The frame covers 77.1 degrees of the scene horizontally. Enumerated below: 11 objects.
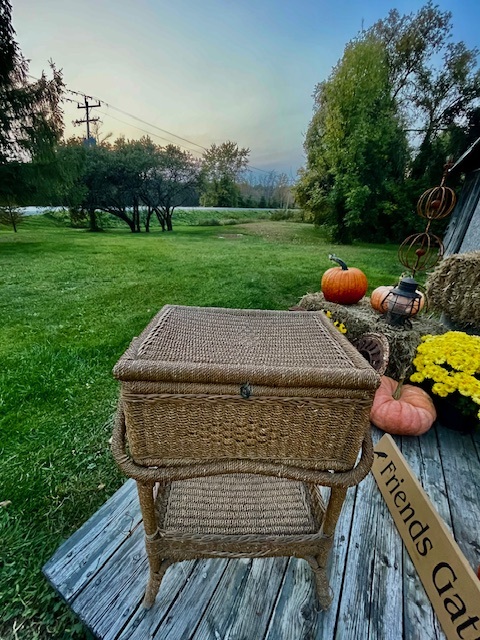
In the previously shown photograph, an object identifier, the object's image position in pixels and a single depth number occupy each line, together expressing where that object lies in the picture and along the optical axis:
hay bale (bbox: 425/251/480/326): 2.08
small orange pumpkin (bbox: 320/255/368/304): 2.67
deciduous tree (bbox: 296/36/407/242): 8.34
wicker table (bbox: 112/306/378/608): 0.55
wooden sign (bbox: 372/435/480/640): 0.76
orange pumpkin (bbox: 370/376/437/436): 1.58
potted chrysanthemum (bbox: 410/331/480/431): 1.56
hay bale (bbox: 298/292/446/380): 2.07
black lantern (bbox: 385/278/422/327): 2.04
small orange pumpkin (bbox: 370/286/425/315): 2.43
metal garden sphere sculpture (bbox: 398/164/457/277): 2.13
